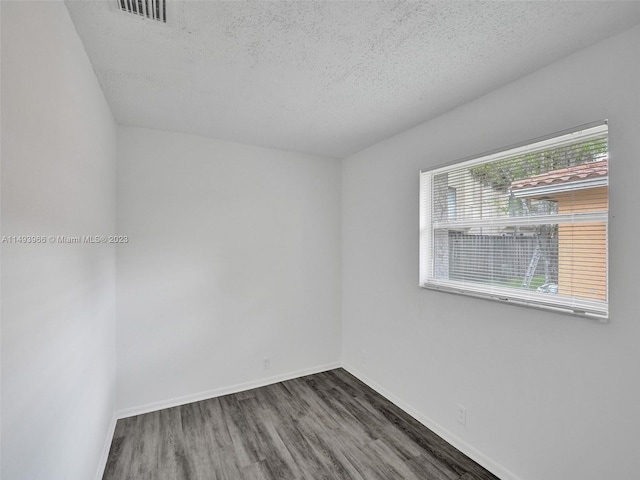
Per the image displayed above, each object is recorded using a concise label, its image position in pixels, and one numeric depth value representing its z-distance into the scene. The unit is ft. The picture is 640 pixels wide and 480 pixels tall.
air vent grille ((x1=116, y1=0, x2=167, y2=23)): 4.32
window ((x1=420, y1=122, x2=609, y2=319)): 5.15
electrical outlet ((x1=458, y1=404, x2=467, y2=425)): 7.17
